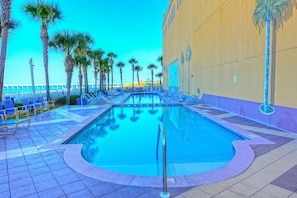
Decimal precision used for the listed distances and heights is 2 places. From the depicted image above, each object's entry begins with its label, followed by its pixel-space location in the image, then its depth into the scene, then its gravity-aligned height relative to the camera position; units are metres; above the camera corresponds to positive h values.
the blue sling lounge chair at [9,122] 5.28 -0.93
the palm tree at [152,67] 42.74 +4.55
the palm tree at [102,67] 25.23 +2.96
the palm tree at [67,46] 12.59 +2.92
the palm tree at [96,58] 21.85 +3.61
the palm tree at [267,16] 5.25 +2.07
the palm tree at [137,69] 42.05 +4.11
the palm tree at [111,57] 33.11 +5.56
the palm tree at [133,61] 39.80 +5.57
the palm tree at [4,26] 8.19 +2.78
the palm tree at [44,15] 10.90 +4.43
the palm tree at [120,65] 38.72 +4.63
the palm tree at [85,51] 13.80 +3.17
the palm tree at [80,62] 16.26 +2.30
